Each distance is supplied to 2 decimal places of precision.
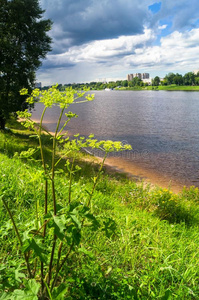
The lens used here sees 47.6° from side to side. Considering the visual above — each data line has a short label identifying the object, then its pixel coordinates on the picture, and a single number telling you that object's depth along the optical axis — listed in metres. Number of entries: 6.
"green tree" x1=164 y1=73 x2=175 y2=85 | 185.44
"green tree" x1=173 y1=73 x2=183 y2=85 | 177.25
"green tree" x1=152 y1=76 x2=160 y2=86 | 197.95
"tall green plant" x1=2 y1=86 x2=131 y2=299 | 1.92
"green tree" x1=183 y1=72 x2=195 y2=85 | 169.38
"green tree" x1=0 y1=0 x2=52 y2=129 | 18.22
